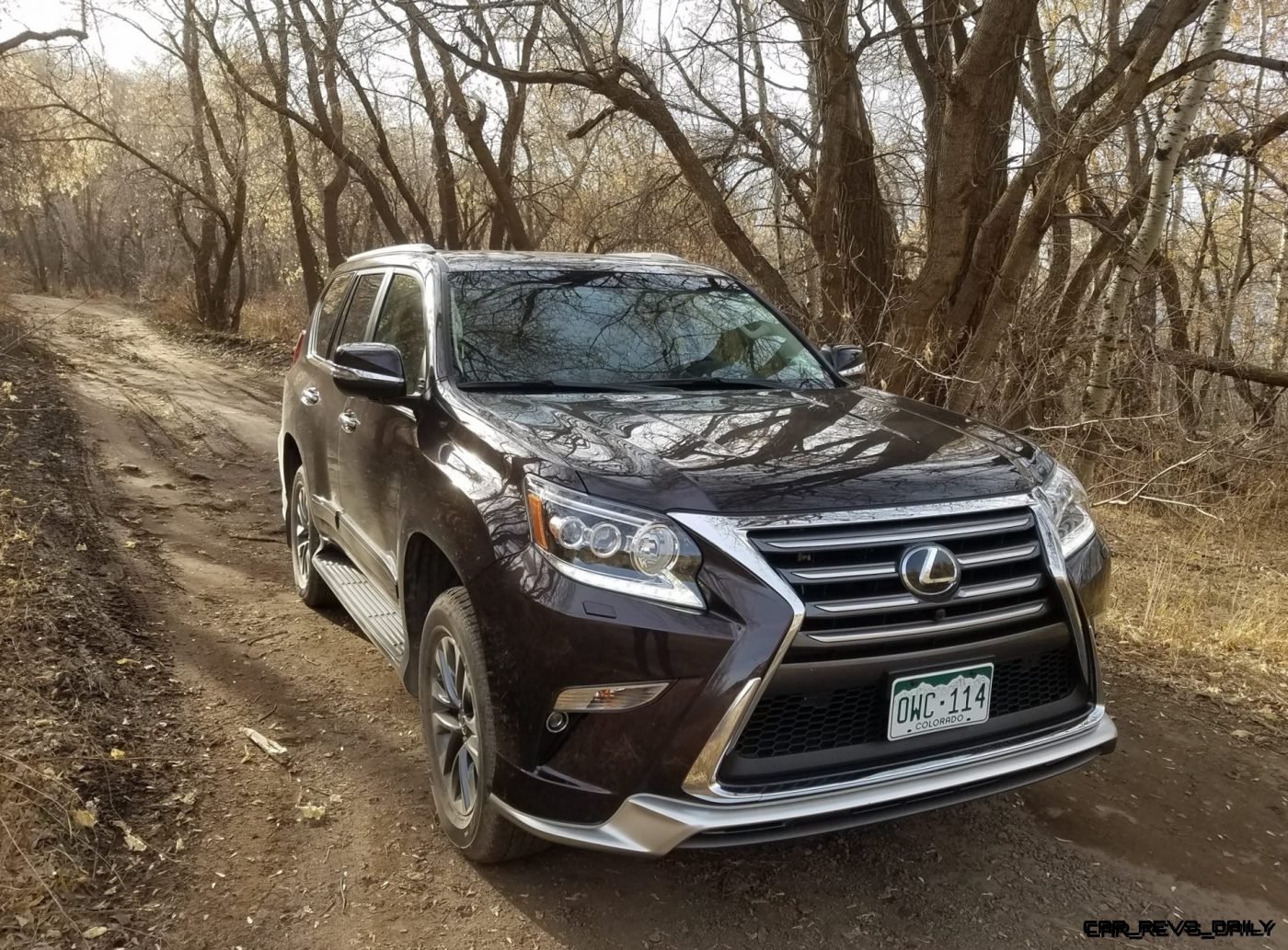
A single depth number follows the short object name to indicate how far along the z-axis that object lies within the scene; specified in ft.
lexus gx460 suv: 7.40
